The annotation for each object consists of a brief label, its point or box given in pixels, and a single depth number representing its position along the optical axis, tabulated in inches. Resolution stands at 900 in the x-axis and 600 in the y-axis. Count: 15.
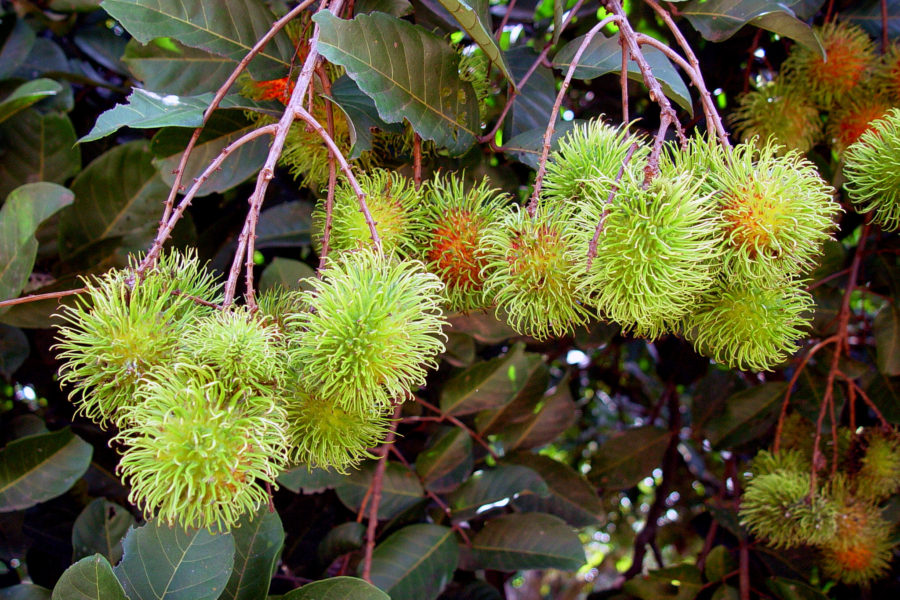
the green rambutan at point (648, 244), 15.5
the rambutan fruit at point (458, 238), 17.9
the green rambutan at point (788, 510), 21.9
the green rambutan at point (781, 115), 22.9
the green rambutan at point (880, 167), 18.1
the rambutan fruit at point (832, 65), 22.7
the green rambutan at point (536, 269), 16.4
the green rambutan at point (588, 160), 16.9
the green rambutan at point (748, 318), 17.2
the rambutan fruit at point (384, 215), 17.7
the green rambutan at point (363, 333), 15.3
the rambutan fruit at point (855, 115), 22.6
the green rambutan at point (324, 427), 16.2
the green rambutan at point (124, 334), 15.6
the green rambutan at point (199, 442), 14.4
